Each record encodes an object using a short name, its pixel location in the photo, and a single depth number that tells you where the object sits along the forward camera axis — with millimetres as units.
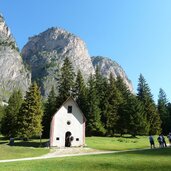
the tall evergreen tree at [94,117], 39172
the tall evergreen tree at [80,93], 41786
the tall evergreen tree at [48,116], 40222
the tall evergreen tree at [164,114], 49731
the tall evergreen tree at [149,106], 43968
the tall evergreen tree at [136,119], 40324
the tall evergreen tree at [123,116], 42095
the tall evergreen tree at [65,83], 40893
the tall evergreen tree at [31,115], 33855
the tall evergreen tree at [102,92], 42527
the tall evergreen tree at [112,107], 41765
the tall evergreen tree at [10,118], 44791
